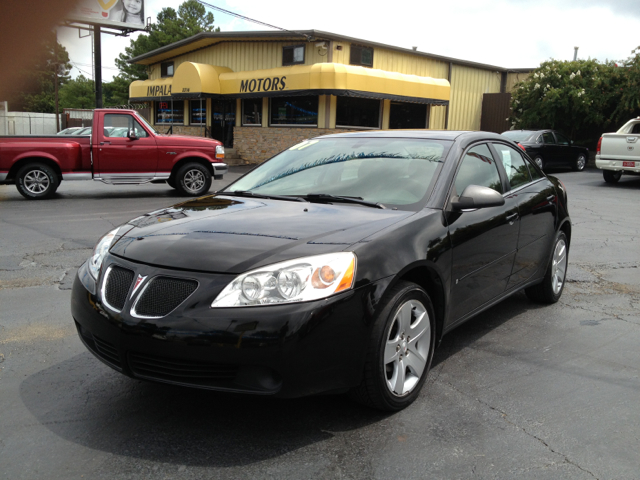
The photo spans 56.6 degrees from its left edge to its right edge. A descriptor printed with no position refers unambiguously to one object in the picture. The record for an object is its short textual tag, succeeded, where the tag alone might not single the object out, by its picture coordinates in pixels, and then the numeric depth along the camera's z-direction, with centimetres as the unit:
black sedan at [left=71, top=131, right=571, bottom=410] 277
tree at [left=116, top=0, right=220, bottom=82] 5462
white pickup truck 1627
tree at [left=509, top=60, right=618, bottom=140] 2377
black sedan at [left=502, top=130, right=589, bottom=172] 2033
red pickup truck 1208
